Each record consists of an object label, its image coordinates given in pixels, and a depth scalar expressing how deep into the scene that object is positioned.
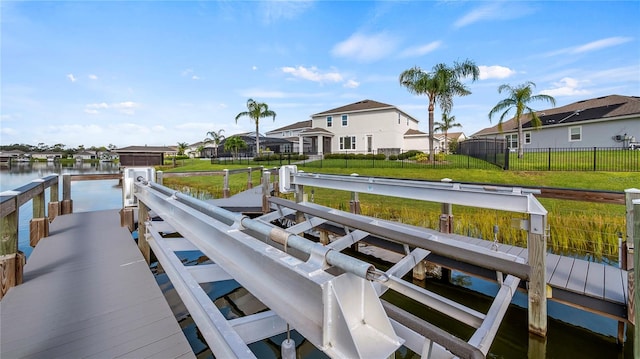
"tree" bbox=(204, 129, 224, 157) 55.15
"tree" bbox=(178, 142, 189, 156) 59.01
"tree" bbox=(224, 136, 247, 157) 35.84
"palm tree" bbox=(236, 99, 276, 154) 34.12
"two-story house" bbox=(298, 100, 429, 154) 29.19
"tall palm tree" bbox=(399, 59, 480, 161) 20.12
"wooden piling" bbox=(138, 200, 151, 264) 4.18
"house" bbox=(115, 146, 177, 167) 42.62
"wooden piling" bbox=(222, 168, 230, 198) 10.50
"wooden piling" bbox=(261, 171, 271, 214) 7.70
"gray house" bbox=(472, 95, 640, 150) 19.42
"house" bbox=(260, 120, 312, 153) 35.00
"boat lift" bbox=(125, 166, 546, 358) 0.79
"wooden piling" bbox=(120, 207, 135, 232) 5.49
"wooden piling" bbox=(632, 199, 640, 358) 2.31
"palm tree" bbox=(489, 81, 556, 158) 19.78
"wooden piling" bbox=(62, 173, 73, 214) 6.84
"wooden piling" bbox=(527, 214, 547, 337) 3.06
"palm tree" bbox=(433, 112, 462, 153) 42.97
